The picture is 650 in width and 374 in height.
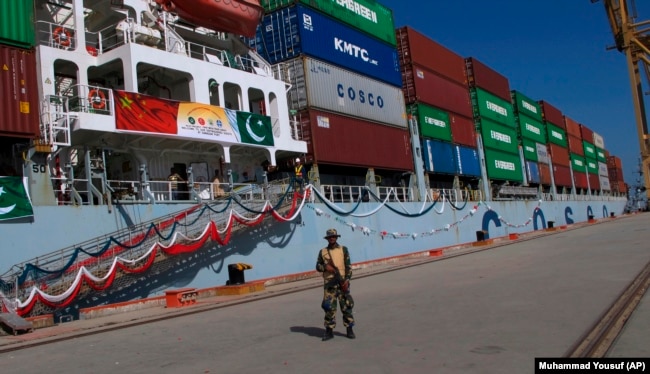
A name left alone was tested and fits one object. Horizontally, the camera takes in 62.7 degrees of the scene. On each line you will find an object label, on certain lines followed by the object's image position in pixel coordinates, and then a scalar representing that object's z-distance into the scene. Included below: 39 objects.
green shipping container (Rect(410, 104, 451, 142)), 34.12
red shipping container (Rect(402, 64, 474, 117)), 34.56
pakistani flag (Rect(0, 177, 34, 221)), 13.12
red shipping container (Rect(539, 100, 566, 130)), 63.06
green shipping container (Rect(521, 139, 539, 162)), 53.11
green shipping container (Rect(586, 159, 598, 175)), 77.50
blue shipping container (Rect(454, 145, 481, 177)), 38.28
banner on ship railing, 16.73
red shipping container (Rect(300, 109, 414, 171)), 25.03
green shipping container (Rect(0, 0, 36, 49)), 14.23
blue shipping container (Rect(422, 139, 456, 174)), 34.09
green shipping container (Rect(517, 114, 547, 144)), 54.12
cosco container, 25.28
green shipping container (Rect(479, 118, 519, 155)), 43.19
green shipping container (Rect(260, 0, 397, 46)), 27.06
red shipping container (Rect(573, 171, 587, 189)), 68.91
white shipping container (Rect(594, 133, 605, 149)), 84.88
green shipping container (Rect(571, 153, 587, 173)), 69.44
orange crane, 36.84
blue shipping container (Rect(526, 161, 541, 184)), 52.62
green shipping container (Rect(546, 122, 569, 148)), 62.22
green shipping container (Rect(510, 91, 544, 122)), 54.41
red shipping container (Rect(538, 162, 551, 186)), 56.24
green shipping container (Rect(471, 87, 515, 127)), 43.53
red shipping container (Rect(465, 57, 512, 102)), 43.75
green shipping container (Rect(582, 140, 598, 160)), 76.88
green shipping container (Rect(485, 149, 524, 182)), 43.06
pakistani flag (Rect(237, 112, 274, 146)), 20.75
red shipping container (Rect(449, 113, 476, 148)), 38.50
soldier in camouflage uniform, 7.36
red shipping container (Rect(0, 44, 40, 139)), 13.84
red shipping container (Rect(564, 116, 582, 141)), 70.75
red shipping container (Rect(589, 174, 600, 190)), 76.95
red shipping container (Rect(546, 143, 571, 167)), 61.19
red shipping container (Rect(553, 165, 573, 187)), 61.35
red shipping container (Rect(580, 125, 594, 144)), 77.32
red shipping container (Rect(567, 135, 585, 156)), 70.06
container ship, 14.16
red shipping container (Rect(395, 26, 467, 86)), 34.94
